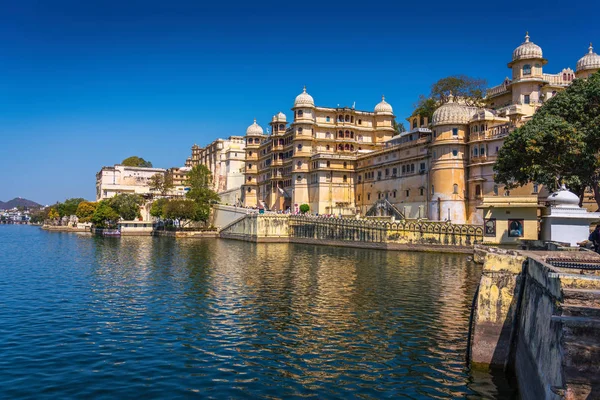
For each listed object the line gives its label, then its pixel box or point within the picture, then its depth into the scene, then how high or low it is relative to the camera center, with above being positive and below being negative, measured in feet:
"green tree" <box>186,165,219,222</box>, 300.81 +16.36
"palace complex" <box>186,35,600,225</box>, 195.00 +31.95
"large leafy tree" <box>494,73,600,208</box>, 118.83 +18.41
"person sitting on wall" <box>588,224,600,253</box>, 73.72 -3.19
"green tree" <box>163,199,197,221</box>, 294.25 +6.43
